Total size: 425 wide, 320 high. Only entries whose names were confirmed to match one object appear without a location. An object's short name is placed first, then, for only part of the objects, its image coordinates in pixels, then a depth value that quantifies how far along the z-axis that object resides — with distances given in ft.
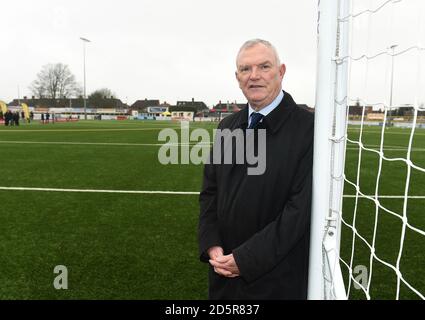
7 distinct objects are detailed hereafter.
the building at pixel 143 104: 329.31
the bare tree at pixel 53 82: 238.68
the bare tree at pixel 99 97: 272.72
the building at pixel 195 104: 312.38
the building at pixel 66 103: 269.44
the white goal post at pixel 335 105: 5.76
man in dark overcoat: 5.92
